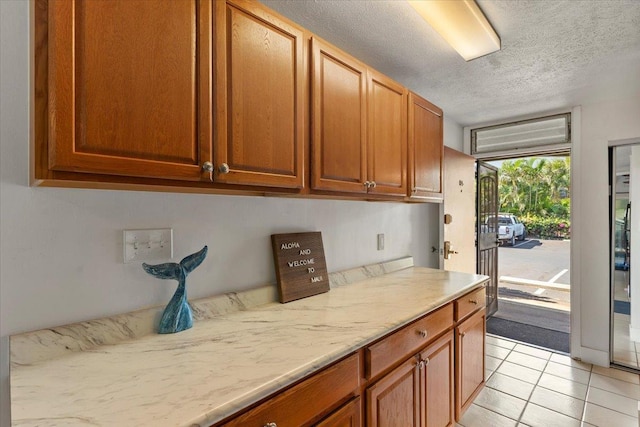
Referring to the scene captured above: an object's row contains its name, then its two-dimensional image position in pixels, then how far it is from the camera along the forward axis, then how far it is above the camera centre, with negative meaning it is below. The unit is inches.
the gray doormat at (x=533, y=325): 128.6 -54.0
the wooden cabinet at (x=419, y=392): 49.9 -33.4
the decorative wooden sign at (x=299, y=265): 63.4 -11.5
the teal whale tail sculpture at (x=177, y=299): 45.6 -13.4
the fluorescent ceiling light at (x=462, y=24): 55.0 +36.7
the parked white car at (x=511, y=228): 329.1 -19.4
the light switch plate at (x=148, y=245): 45.9 -5.0
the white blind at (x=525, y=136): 116.1 +30.6
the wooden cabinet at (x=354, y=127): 56.1 +17.7
